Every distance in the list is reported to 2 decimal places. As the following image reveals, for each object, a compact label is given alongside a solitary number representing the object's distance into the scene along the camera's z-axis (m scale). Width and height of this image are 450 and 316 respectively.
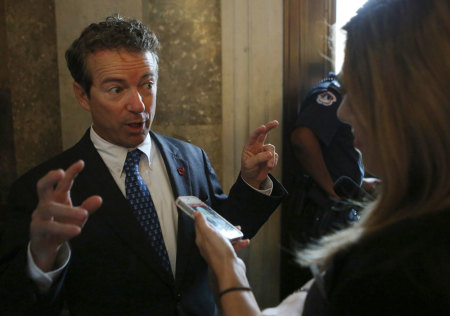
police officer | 2.08
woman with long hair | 0.63
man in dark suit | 1.03
